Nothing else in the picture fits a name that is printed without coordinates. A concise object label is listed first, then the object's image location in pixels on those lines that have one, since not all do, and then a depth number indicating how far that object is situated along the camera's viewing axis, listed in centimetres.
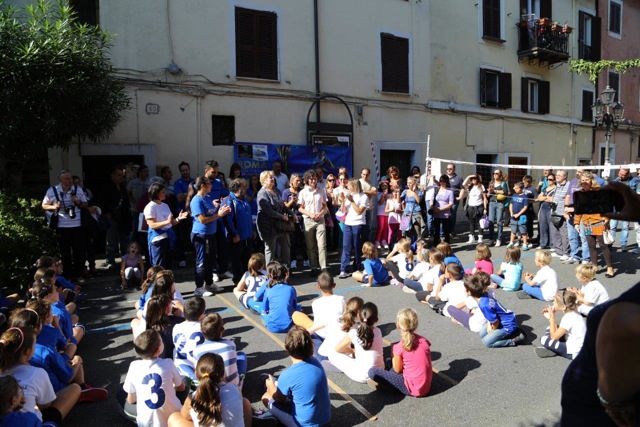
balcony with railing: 1888
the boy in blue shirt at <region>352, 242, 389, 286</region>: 843
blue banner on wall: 1219
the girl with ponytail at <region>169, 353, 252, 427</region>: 341
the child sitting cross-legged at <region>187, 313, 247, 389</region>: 424
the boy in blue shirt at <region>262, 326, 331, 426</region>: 388
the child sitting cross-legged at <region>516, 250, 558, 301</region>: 747
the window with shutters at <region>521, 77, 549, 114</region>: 2020
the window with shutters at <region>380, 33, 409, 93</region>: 1522
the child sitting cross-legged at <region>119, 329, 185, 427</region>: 379
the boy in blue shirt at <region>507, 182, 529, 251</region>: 1156
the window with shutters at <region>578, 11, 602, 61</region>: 2159
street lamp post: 1480
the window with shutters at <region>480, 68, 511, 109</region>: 1828
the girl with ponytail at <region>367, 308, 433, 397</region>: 459
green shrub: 702
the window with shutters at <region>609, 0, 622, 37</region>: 2325
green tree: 764
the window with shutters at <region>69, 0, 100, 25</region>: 1040
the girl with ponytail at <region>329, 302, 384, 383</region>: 486
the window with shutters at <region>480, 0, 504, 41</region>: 1788
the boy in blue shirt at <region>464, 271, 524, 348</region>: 578
